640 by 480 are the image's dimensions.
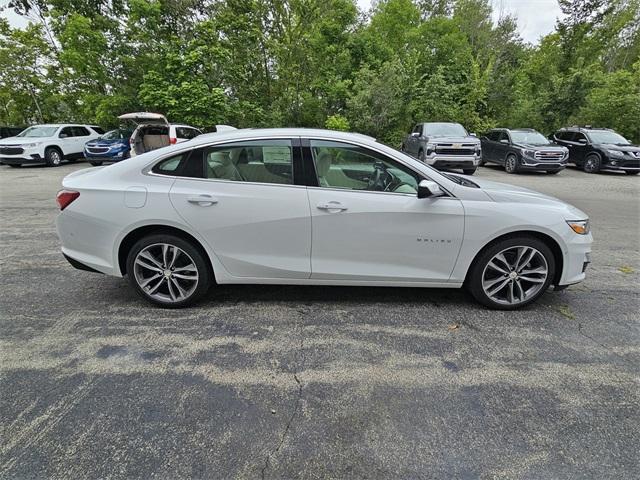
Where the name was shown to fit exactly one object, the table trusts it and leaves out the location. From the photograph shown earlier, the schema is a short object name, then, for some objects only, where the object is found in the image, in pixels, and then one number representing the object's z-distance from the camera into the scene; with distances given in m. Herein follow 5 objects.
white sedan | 3.11
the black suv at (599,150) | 13.50
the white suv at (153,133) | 12.55
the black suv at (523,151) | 13.11
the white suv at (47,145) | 13.95
